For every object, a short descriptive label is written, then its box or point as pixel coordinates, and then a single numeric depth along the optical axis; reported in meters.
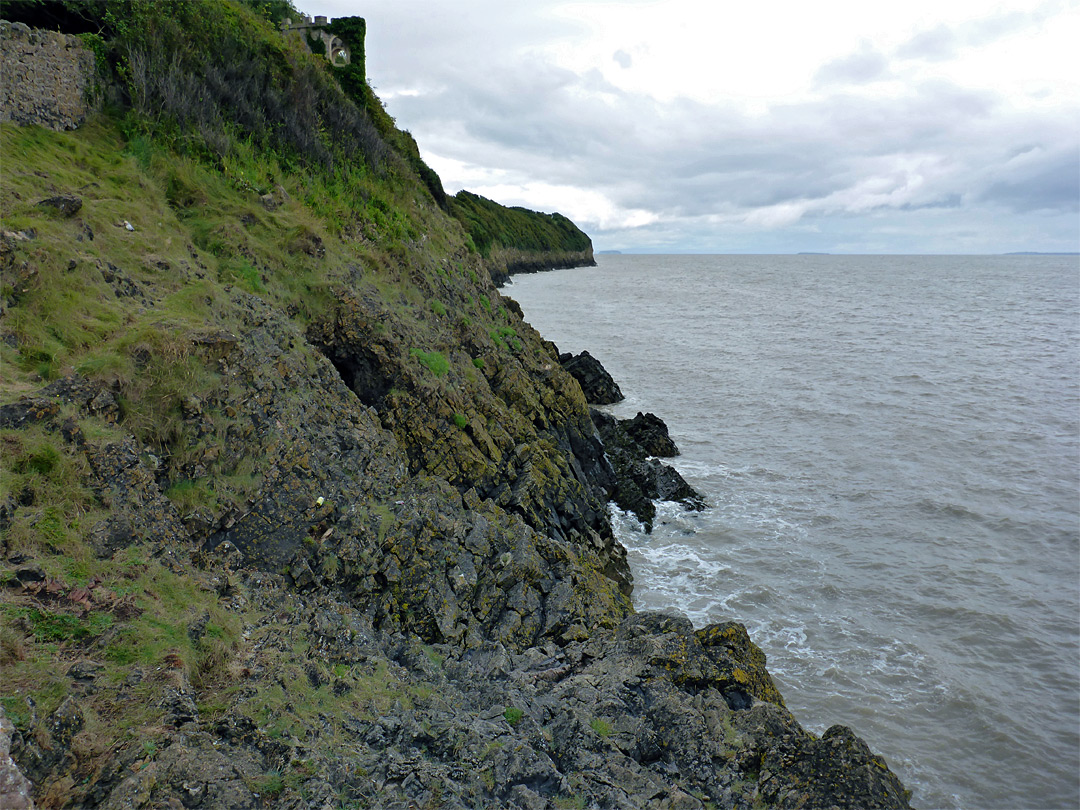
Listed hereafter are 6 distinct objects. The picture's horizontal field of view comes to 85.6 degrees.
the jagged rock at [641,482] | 17.89
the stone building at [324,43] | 21.17
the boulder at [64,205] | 8.70
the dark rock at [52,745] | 3.96
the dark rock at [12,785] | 3.53
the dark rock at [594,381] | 28.33
